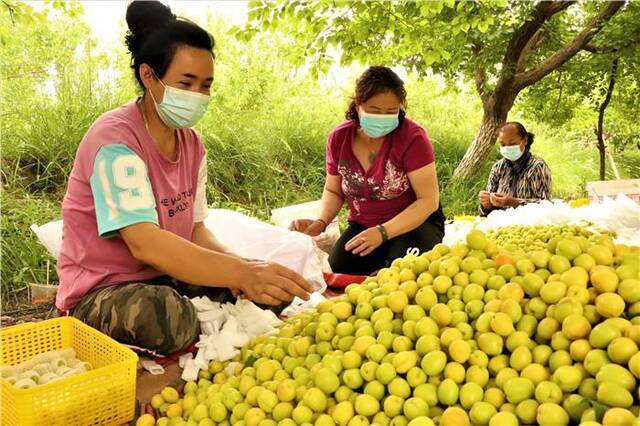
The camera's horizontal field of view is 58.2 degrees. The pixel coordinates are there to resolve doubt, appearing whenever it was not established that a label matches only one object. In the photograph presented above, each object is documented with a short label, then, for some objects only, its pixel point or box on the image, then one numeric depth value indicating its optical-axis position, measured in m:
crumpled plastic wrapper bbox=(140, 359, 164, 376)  2.03
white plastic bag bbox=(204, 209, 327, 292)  3.03
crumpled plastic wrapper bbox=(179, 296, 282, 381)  1.94
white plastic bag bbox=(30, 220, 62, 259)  2.80
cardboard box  4.52
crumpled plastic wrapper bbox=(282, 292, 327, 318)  2.42
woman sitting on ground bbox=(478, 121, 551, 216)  4.47
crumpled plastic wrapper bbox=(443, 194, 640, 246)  2.85
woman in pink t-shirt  1.84
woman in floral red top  2.92
